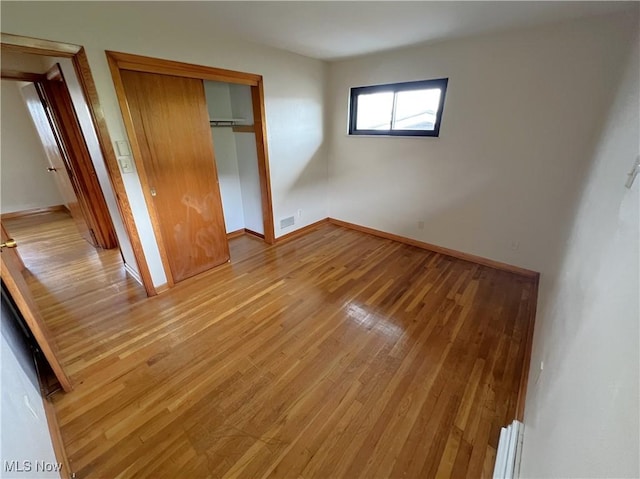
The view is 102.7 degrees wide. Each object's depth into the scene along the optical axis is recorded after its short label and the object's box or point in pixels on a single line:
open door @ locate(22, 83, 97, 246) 3.17
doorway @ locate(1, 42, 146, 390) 2.08
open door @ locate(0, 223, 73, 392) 1.25
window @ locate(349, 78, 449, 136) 2.88
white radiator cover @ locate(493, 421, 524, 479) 1.19
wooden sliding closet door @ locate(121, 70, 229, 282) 2.20
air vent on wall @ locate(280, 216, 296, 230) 3.67
